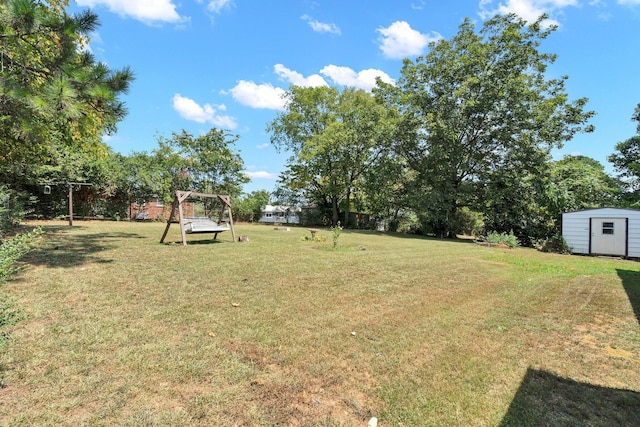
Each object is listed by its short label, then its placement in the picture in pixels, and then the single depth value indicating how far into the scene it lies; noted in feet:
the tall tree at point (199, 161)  75.46
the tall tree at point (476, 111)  60.29
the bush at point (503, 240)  50.44
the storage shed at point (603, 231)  44.29
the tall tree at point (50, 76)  14.78
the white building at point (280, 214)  103.45
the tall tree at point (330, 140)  82.58
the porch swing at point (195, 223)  29.29
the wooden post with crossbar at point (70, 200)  45.91
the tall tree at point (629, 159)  83.71
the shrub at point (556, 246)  48.55
